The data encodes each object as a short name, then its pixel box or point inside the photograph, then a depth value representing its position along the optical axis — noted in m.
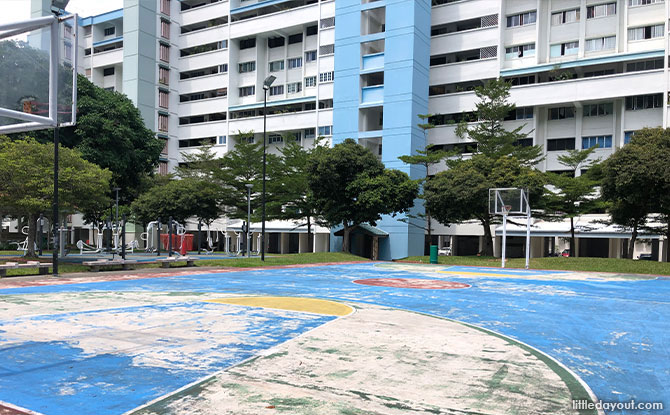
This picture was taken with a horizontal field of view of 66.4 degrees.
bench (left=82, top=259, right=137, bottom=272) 20.72
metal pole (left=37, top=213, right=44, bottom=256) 23.00
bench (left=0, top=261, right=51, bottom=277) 17.69
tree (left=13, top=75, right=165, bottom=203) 38.34
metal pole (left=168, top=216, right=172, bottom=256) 25.15
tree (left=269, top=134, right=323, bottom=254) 40.53
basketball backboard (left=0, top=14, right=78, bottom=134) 7.18
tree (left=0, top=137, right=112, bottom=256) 21.77
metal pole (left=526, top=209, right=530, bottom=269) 28.19
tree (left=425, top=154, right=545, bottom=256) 34.31
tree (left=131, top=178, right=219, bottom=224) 43.41
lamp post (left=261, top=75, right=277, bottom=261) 28.08
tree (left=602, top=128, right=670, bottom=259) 27.98
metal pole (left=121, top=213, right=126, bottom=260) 23.28
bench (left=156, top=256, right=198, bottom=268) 23.56
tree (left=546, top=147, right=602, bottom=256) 36.34
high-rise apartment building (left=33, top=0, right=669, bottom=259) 41.66
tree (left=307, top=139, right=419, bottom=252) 35.38
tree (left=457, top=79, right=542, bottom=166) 40.09
